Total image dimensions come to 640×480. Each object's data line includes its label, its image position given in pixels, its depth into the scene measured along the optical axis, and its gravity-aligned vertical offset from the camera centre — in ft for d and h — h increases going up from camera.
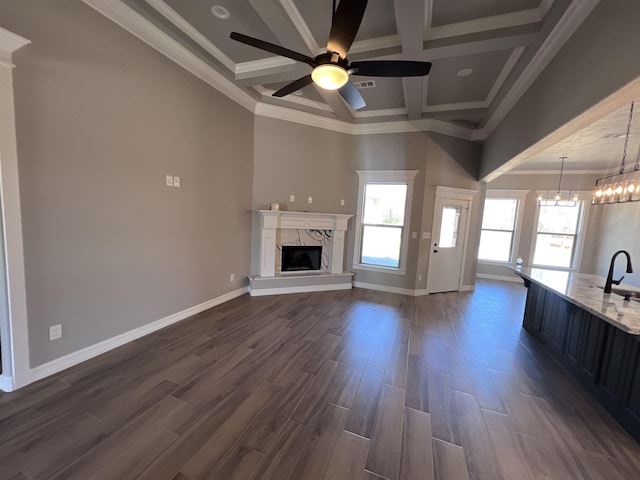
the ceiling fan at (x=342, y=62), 6.06 +4.17
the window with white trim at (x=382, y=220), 17.26 +0.02
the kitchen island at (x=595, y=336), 6.48 -3.23
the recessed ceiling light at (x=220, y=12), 8.50 +6.51
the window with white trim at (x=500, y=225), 22.57 +0.19
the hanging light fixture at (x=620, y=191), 10.30 +1.83
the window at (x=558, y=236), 21.58 -0.40
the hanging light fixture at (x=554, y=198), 20.83 +2.62
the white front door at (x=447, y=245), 17.39 -1.38
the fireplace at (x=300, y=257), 16.94 -2.72
